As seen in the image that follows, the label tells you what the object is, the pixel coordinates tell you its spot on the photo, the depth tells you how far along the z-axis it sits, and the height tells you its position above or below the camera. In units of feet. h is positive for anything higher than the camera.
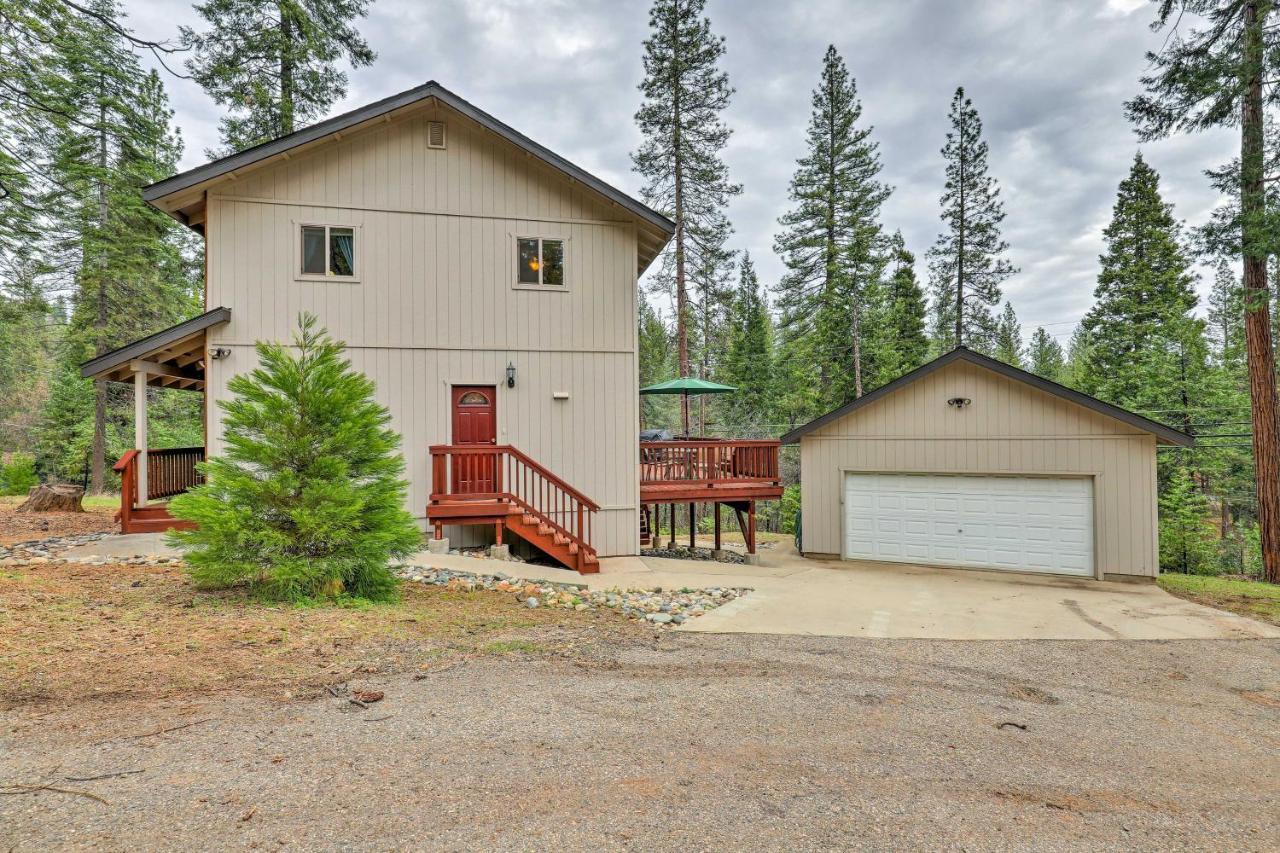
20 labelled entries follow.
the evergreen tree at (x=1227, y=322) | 75.56 +19.43
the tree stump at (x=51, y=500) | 36.91 -3.66
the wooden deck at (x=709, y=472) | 36.42 -2.04
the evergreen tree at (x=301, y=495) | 16.55 -1.57
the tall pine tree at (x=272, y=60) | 42.80 +30.32
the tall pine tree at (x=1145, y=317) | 60.18 +14.38
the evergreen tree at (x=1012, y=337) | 112.01 +24.80
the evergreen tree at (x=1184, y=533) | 52.65 -9.02
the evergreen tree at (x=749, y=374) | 103.45 +12.47
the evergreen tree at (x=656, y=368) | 114.21 +15.95
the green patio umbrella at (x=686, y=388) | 41.50 +3.98
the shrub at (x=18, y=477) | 49.93 -2.81
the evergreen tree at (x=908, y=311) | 82.84 +19.11
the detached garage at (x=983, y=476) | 30.45 -2.16
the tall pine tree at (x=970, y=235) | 70.13 +26.23
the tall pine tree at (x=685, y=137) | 58.39 +32.50
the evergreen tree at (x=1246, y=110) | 30.86 +19.47
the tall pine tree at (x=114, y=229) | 43.39 +20.10
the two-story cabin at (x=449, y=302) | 27.99 +7.50
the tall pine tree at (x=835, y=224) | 71.00 +28.05
